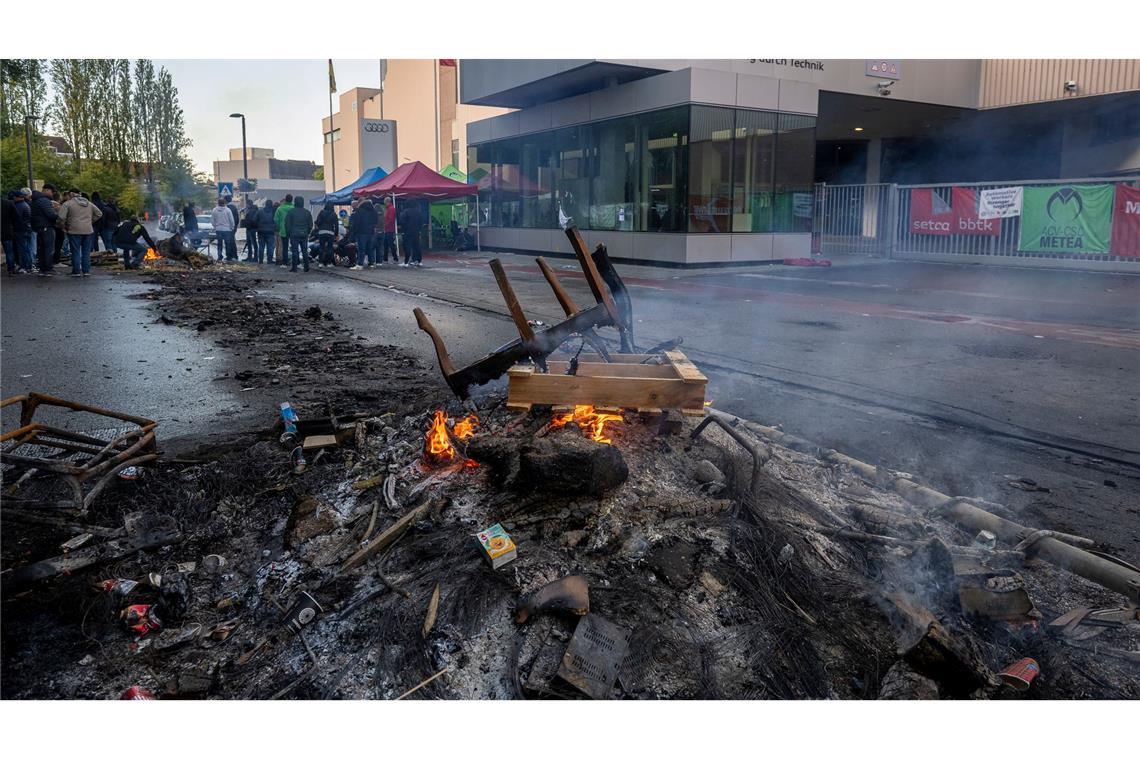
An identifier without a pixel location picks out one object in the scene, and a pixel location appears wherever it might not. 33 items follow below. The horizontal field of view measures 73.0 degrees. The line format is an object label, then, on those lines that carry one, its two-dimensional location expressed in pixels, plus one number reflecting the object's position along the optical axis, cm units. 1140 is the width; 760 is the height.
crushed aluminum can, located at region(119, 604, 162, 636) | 284
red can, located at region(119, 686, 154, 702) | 245
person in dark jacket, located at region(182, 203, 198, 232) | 2445
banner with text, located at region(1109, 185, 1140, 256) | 1548
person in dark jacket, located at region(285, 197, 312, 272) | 1948
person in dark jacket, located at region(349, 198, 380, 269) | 1984
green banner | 1614
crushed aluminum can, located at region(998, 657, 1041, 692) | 246
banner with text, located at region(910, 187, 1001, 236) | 1872
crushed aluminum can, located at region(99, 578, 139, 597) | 300
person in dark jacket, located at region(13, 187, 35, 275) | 1616
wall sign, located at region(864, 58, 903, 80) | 2031
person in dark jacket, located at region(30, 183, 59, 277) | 1628
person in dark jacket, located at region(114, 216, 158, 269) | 1907
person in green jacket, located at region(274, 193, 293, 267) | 2042
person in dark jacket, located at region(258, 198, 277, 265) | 2262
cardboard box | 292
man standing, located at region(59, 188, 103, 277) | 1667
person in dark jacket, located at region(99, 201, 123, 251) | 2023
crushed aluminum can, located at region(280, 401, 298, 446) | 466
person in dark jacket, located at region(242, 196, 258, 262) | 2269
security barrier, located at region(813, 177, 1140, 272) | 1598
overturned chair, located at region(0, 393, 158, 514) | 334
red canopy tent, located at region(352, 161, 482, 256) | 2166
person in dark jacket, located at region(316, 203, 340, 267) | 2119
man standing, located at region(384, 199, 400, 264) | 2230
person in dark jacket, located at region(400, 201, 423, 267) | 2097
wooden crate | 395
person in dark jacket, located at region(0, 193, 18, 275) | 1609
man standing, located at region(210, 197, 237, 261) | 2191
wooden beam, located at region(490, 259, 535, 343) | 412
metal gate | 2125
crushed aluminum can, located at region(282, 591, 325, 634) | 278
